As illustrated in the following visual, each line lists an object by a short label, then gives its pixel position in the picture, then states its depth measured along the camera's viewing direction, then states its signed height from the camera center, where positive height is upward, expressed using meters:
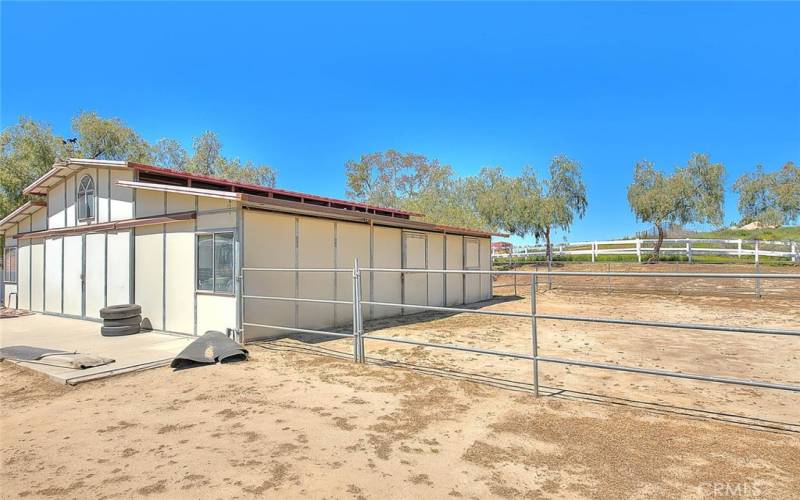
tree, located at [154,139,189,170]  28.38 +7.48
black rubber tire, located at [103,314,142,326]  8.52 -1.28
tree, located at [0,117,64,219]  18.92 +5.11
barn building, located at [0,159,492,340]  8.05 +0.25
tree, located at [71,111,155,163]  23.58 +7.21
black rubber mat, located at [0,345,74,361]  6.45 -1.48
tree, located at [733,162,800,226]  28.39 +4.29
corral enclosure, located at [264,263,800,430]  4.71 -1.63
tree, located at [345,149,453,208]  36.56 +7.47
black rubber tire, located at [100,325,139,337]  8.46 -1.44
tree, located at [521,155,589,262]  27.30 +4.30
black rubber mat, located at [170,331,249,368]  6.11 -1.41
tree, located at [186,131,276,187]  29.70 +7.24
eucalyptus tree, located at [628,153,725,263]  23.53 +3.39
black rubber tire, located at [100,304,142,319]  8.49 -1.05
